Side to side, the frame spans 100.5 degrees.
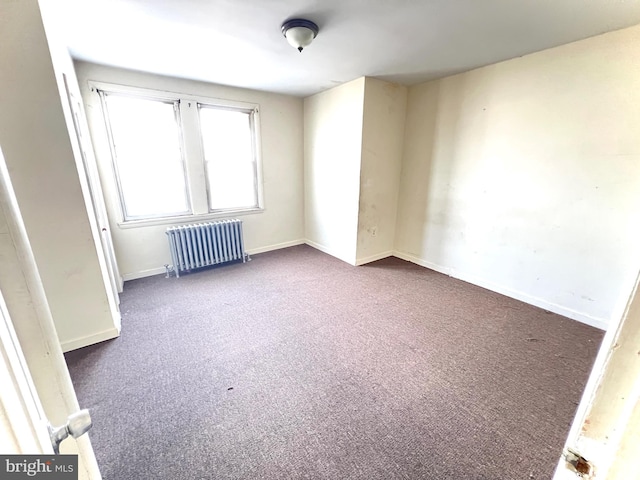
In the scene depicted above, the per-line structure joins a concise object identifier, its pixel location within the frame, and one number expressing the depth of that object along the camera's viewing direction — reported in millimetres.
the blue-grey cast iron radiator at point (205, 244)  3289
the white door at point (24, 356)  394
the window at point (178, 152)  2990
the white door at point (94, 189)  2197
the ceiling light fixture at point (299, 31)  1831
